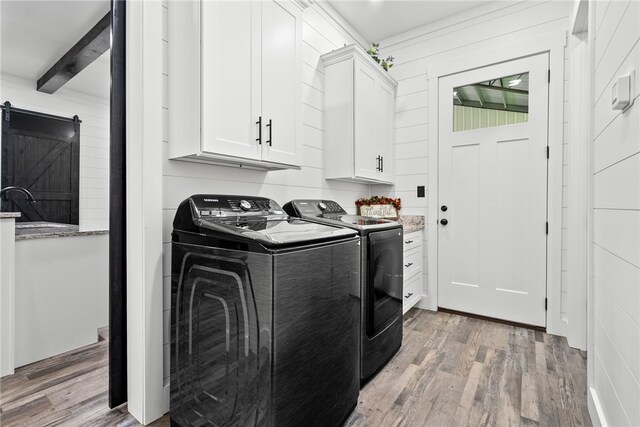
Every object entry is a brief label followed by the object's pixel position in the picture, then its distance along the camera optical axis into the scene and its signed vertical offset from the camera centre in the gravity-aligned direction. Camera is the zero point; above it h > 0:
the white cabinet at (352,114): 2.64 +0.85
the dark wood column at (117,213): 1.55 -0.02
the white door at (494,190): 2.70 +0.20
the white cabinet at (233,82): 1.47 +0.67
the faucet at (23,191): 2.16 +0.12
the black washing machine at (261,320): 1.08 -0.44
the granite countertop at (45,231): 2.03 -0.15
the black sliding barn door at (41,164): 2.27 +0.36
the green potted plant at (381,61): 3.07 +1.55
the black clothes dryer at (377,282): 1.85 -0.46
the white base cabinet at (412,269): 2.77 -0.54
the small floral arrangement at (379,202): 3.19 +0.09
